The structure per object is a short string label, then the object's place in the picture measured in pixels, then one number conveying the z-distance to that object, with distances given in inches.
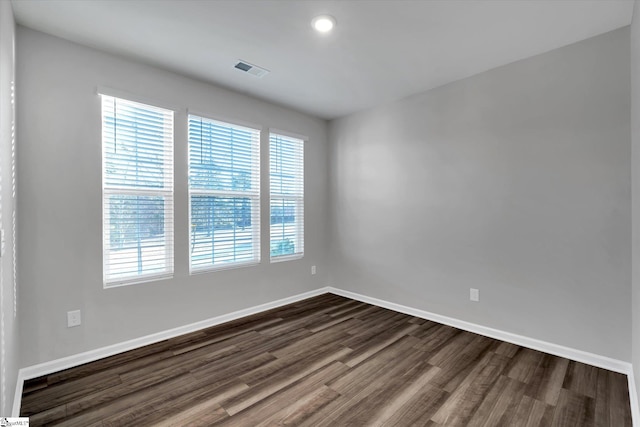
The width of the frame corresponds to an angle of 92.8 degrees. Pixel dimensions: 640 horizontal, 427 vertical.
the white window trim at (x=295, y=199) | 153.7
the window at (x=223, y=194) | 126.5
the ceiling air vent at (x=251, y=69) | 112.4
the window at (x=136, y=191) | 104.3
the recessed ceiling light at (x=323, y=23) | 86.4
